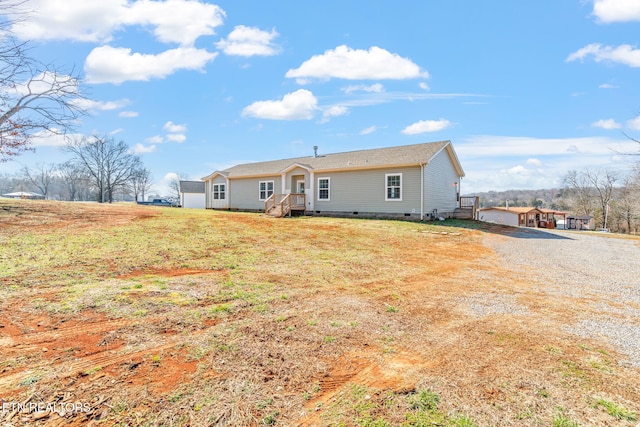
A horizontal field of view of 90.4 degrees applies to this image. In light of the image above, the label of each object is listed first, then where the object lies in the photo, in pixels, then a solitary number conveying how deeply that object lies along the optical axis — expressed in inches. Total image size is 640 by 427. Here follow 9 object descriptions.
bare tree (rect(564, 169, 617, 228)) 1984.5
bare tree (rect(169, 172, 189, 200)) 2898.9
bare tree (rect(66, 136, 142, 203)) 1840.6
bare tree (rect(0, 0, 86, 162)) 466.9
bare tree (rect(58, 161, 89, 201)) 1936.5
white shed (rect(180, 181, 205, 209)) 1713.8
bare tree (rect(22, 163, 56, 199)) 3026.6
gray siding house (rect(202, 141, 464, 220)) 692.1
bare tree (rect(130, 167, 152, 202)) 2581.2
